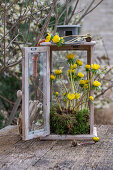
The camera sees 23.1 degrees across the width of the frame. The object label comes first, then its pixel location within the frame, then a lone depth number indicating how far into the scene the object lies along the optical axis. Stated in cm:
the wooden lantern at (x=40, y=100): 218
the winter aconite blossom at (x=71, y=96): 231
